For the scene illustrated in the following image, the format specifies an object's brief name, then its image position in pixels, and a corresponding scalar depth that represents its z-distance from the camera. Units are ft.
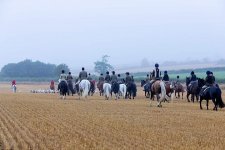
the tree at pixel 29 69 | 533.14
